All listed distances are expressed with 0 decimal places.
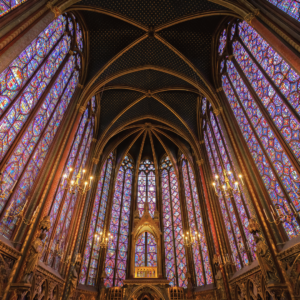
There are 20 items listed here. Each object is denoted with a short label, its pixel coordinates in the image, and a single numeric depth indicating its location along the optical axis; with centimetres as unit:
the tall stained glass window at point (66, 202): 1066
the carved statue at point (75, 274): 1174
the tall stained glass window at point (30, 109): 735
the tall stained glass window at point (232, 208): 1064
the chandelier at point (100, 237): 1512
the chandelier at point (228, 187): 907
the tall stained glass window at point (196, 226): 1451
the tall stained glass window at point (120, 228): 1592
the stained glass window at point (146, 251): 1633
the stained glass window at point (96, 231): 1460
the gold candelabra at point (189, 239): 1530
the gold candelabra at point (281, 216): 764
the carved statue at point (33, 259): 770
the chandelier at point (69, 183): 897
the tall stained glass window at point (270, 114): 779
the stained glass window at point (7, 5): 699
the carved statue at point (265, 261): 799
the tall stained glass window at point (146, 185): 2011
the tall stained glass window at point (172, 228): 1605
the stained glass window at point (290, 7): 760
